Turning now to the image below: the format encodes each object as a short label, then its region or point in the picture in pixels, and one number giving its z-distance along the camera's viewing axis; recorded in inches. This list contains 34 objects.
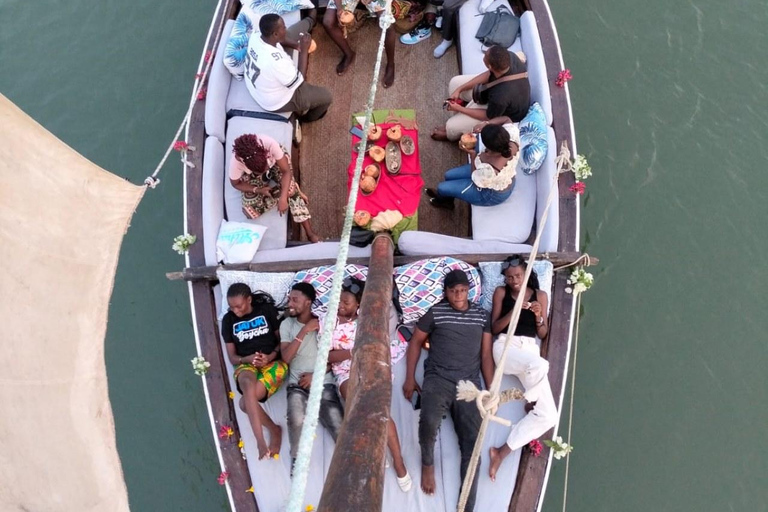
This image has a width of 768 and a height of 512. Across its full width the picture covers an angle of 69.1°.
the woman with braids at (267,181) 151.1
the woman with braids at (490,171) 144.8
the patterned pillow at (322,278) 145.3
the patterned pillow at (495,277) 147.0
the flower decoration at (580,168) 157.5
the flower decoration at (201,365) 144.4
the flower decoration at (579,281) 147.0
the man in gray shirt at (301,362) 133.2
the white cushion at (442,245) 153.2
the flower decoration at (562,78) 172.0
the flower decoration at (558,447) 130.9
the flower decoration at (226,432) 137.3
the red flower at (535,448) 131.5
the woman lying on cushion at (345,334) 137.9
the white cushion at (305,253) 155.9
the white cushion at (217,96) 174.4
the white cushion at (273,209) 163.8
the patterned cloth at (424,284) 144.0
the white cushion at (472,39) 187.6
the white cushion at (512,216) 157.8
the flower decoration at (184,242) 159.0
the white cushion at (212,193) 159.0
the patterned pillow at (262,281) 151.0
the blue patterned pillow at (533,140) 160.2
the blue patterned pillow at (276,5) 195.3
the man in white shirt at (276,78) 161.5
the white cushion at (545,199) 152.8
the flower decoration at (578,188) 157.8
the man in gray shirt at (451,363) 129.6
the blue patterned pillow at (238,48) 180.2
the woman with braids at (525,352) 130.6
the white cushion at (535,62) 170.9
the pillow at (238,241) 153.9
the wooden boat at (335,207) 132.7
